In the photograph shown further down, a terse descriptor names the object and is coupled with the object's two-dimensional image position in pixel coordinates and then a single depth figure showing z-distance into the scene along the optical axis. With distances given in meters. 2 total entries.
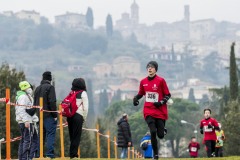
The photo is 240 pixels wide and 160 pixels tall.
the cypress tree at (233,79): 71.75
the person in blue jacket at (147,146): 25.70
